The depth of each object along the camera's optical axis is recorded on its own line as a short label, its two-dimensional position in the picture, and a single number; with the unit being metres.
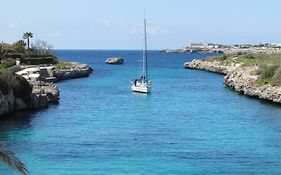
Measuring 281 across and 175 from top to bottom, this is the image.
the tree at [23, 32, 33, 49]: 150.31
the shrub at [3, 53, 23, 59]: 127.75
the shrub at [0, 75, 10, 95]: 63.06
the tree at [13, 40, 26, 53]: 139.16
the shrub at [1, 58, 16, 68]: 109.25
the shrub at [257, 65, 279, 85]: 90.50
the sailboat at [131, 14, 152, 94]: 93.56
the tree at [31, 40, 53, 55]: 156.84
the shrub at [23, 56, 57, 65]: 135.29
